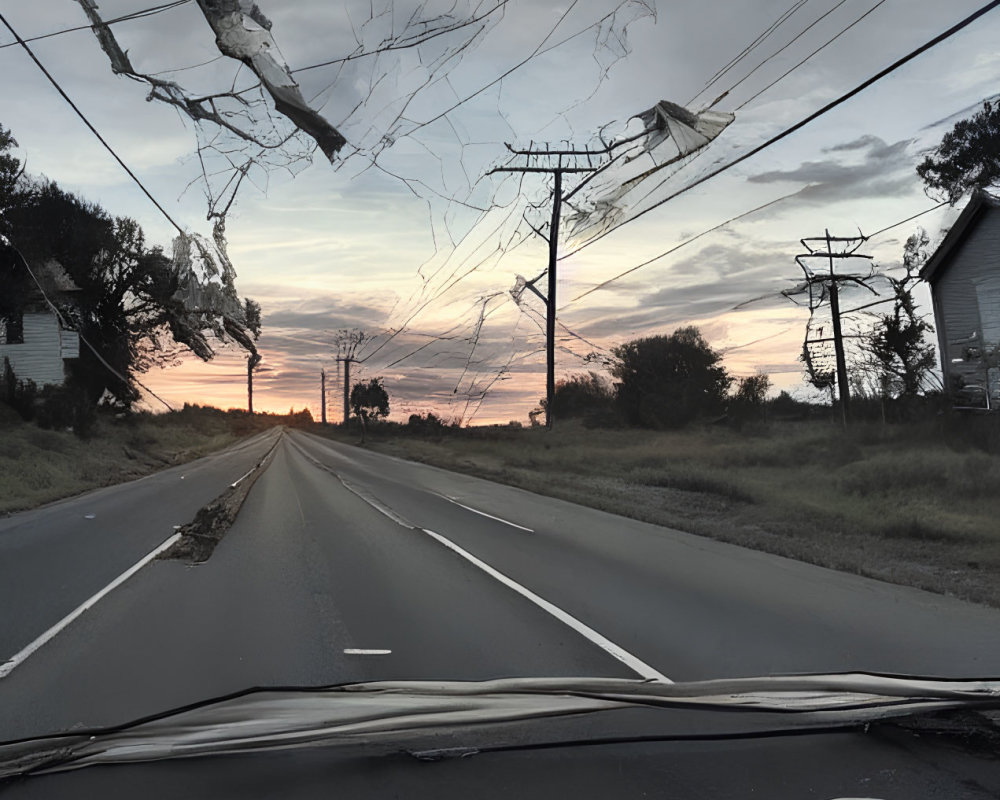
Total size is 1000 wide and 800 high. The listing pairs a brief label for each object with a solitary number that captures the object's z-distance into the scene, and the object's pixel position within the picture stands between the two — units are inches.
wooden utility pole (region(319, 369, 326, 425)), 4256.9
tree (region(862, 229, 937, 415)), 1393.9
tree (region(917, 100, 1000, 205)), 1274.6
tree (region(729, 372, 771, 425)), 1939.0
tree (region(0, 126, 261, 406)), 1480.1
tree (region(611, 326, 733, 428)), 2084.2
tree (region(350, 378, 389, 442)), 3791.8
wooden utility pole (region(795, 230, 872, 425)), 1374.3
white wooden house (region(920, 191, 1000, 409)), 1013.2
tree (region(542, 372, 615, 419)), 2214.6
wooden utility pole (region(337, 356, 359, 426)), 3207.4
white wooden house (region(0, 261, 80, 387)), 1510.8
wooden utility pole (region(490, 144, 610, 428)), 1185.5
